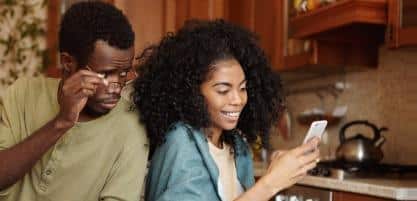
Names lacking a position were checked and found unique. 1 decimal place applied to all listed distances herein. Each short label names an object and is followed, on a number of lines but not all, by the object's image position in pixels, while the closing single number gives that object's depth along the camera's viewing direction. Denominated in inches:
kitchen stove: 89.6
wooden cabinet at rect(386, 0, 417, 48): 86.4
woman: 48.8
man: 45.8
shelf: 109.7
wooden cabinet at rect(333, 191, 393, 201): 78.2
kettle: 94.5
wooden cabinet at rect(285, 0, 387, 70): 98.7
